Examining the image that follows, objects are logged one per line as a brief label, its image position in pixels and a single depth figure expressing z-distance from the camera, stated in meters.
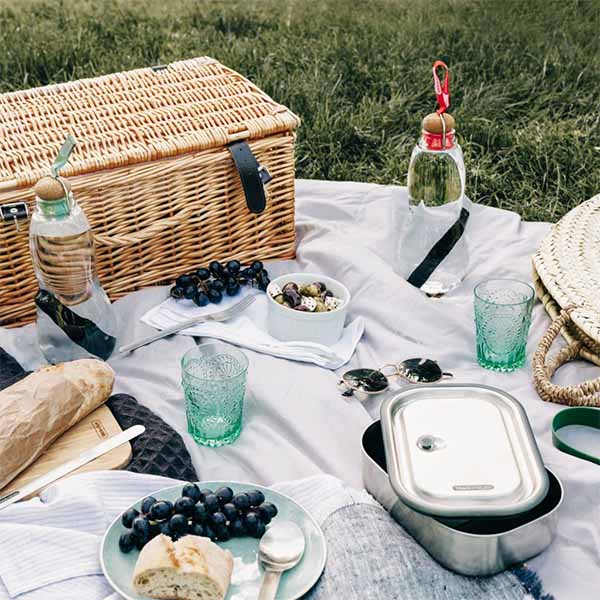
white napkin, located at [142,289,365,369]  1.78
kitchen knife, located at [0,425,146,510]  1.36
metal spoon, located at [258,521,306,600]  1.23
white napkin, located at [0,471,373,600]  1.23
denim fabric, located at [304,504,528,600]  1.24
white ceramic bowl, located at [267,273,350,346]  1.80
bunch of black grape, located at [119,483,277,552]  1.26
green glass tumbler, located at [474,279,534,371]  1.72
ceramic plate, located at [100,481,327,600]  1.22
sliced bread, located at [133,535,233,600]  1.17
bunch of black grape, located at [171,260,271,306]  1.95
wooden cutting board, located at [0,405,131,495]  1.43
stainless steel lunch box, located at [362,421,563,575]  1.25
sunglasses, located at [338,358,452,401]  1.68
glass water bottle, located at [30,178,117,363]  1.66
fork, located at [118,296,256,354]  1.82
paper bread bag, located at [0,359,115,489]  1.41
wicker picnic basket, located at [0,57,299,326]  1.85
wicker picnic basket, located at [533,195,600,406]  1.66
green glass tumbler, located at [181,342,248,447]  1.54
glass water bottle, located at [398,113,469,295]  1.96
